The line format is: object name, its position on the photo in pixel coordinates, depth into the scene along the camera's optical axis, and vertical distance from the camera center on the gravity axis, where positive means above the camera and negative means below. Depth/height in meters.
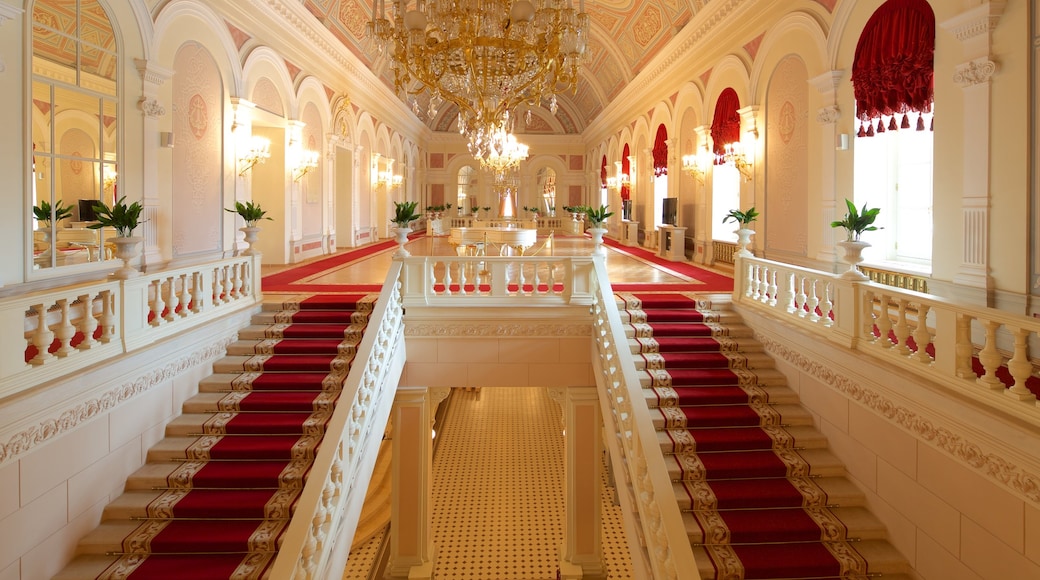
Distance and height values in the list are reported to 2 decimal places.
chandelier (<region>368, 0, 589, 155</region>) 6.80 +2.48
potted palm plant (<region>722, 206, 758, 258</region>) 7.88 +0.49
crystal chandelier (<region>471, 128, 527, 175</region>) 14.40 +2.71
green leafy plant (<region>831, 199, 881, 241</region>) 5.30 +0.40
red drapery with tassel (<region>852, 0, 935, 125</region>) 6.36 +2.25
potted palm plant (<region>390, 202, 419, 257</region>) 7.85 +0.63
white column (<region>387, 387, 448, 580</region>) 8.18 -3.19
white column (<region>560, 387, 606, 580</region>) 8.12 -2.99
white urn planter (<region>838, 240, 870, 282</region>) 5.36 +0.09
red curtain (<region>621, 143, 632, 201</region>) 21.39 +3.45
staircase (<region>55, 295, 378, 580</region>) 4.66 -1.75
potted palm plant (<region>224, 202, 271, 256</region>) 7.63 +0.62
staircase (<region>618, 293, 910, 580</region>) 4.70 -1.75
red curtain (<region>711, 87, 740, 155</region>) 11.50 +2.78
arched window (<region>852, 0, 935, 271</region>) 6.48 +1.61
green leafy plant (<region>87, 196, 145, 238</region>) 5.45 +0.43
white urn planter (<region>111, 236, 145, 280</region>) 5.30 +0.14
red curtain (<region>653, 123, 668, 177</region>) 16.34 +3.03
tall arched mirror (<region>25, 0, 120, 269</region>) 6.21 +1.49
